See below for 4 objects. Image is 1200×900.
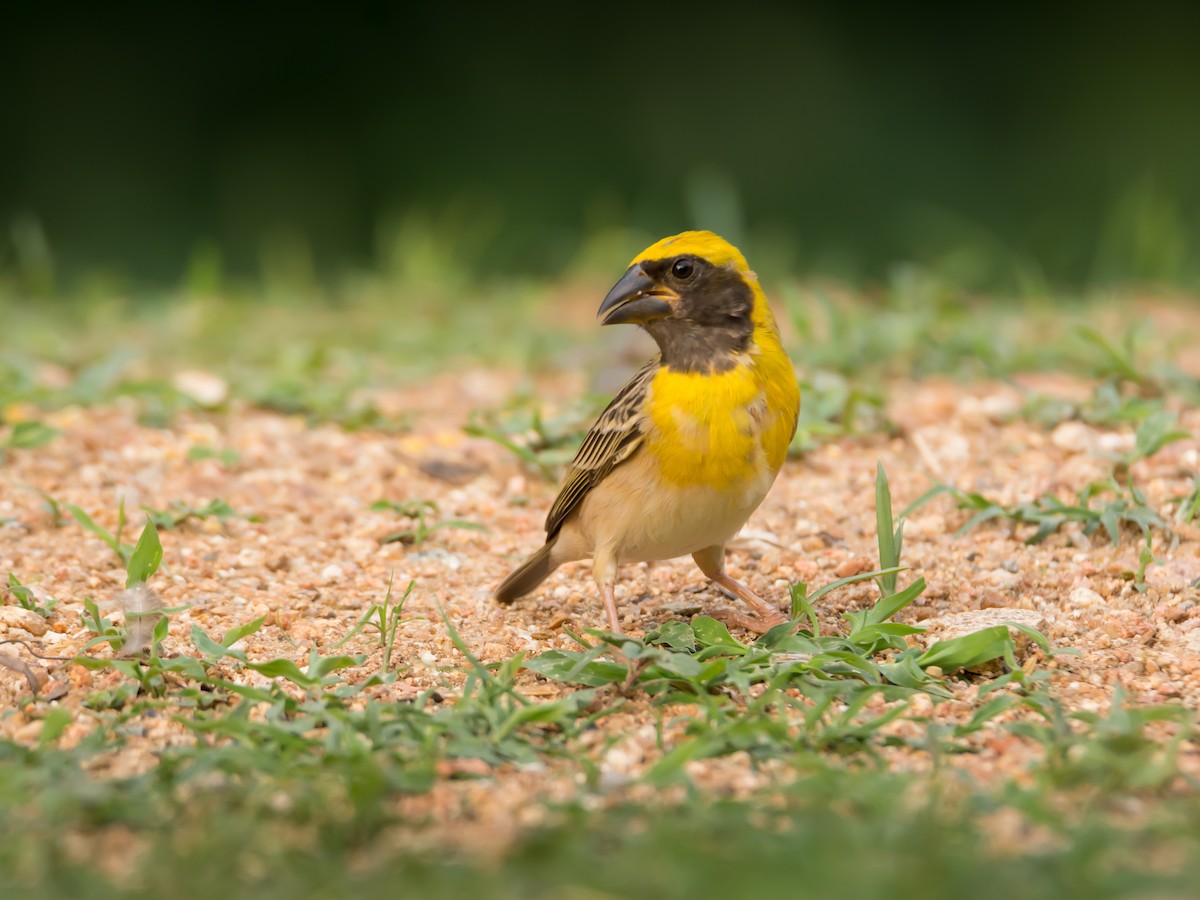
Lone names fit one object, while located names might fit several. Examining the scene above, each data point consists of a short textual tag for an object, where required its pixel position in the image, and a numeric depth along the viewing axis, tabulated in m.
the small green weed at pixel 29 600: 7.34
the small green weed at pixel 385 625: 6.86
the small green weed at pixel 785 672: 5.91
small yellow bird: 7.28
